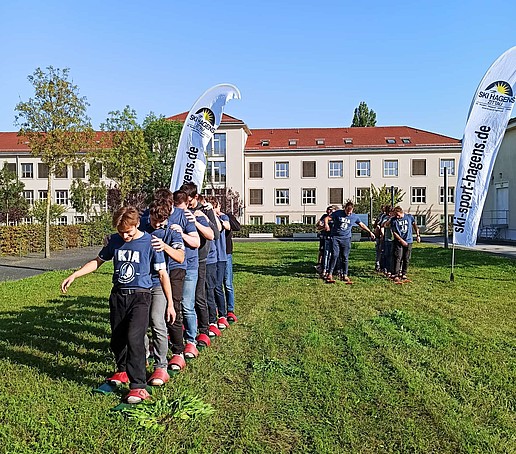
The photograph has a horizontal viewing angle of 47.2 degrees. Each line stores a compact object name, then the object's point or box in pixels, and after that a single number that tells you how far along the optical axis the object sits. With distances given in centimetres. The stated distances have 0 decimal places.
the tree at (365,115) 8287
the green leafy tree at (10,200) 5450
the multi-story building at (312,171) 6488
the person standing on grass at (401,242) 1413
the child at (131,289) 509
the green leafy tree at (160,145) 5231
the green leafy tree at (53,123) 2452
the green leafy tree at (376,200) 5907
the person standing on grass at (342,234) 1395
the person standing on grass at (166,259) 554
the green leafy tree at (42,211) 5153
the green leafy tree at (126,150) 3753
